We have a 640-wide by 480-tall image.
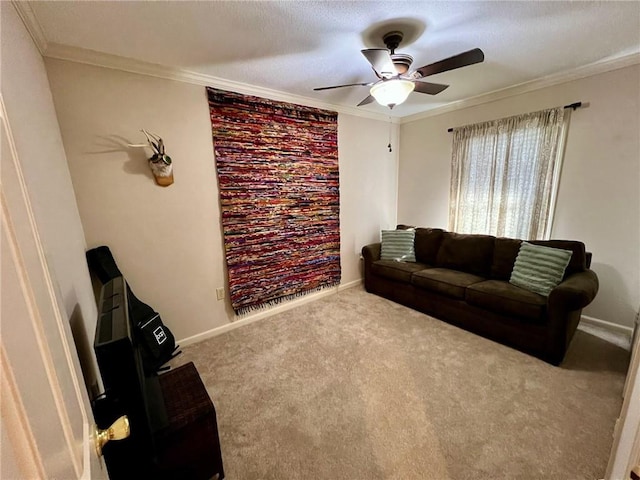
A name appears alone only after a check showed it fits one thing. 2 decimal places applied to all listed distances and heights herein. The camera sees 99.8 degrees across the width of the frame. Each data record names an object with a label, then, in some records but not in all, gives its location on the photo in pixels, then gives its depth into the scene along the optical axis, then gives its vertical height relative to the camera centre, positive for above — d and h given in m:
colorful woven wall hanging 2.61 -0.08
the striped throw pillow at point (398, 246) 3.52 -0.81
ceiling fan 1.64 +0.74
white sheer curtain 2.76 +0.06
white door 0.32 -0.23
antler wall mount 2.15 +0.24
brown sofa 2.09 -1.02
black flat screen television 0.77 -0.60
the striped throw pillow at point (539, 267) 2.29 -0.78
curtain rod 2.54 +0.67
